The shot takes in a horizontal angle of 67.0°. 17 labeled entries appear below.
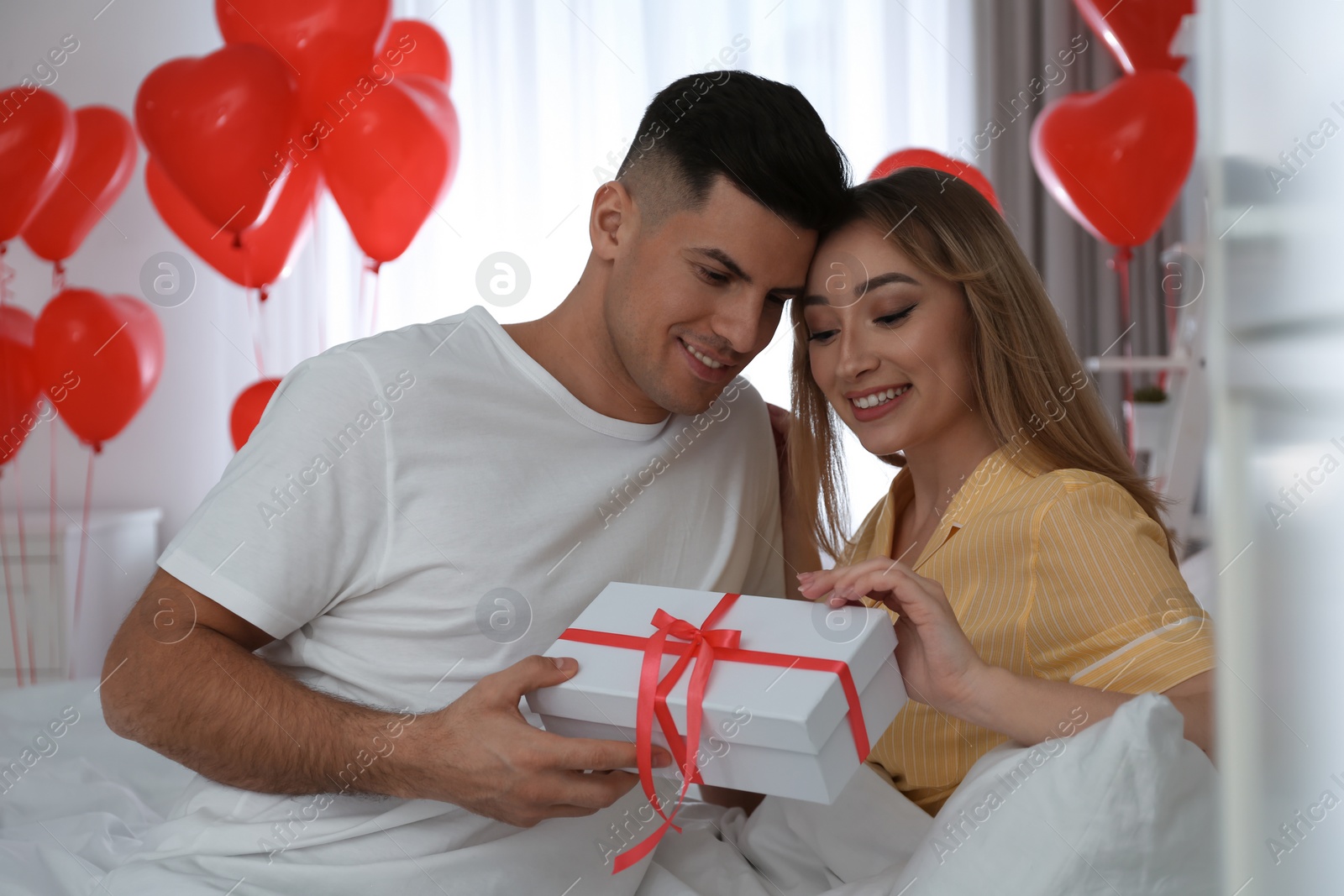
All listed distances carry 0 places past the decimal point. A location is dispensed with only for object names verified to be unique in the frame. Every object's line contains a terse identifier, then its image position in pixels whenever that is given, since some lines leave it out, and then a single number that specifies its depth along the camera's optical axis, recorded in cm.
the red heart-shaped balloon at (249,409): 249
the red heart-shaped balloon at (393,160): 219
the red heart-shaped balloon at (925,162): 193
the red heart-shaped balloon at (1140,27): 234
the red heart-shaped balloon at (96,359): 236
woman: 85
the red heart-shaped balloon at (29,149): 209
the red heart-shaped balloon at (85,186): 242
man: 92
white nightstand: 283
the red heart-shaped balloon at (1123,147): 226
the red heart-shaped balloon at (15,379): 235
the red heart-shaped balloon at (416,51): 274
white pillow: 69
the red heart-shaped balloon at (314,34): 207
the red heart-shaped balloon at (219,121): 193
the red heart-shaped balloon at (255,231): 235
